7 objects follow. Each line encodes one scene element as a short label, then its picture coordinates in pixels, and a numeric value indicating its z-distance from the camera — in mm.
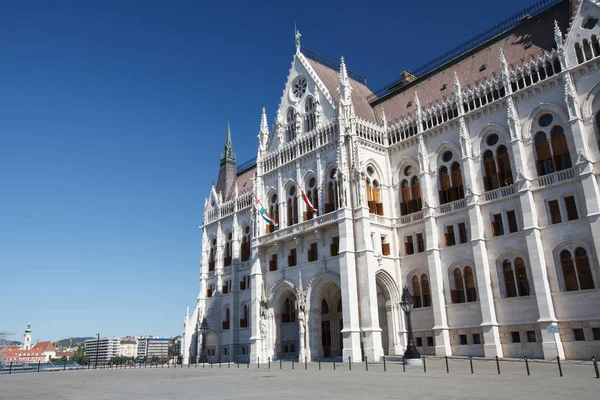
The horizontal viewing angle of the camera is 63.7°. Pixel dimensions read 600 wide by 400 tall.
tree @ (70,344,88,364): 186075
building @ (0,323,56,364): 186075
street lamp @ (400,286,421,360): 29312
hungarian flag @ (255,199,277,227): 47656
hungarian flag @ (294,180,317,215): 43531
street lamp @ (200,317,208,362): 56794
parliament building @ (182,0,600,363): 31672
